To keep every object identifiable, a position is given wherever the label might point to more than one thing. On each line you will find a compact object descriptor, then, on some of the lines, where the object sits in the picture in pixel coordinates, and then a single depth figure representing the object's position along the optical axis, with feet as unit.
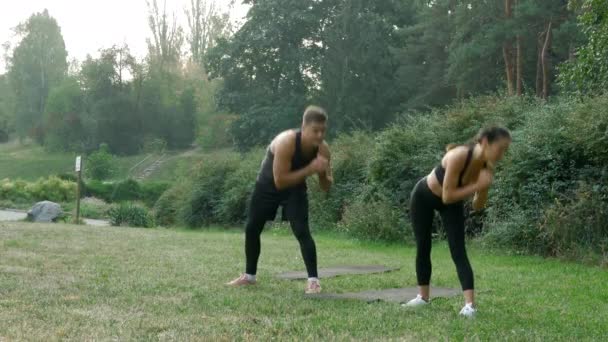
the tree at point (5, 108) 251.17
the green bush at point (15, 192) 127.13
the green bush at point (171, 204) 91.20
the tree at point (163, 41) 215.10
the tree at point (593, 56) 50.98
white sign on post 73.80
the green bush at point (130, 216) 81.92
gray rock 81.30
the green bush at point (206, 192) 86.94
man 22.24
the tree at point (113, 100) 200.34
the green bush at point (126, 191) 136.98
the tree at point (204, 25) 208.95
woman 18.48
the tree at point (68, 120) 207.72
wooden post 73.58
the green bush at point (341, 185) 66.39
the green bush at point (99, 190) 138.35
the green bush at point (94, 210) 102.32
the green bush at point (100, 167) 164.96
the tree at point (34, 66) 246.27
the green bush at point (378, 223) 50.01
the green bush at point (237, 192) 80.84
